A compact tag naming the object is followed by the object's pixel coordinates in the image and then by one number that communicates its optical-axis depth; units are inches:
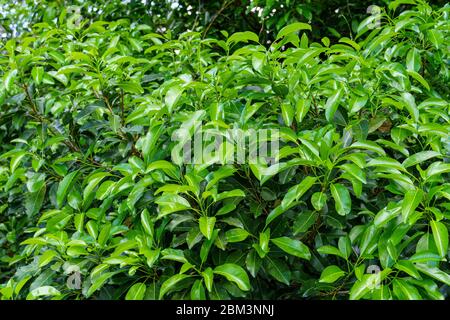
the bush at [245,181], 63.6
